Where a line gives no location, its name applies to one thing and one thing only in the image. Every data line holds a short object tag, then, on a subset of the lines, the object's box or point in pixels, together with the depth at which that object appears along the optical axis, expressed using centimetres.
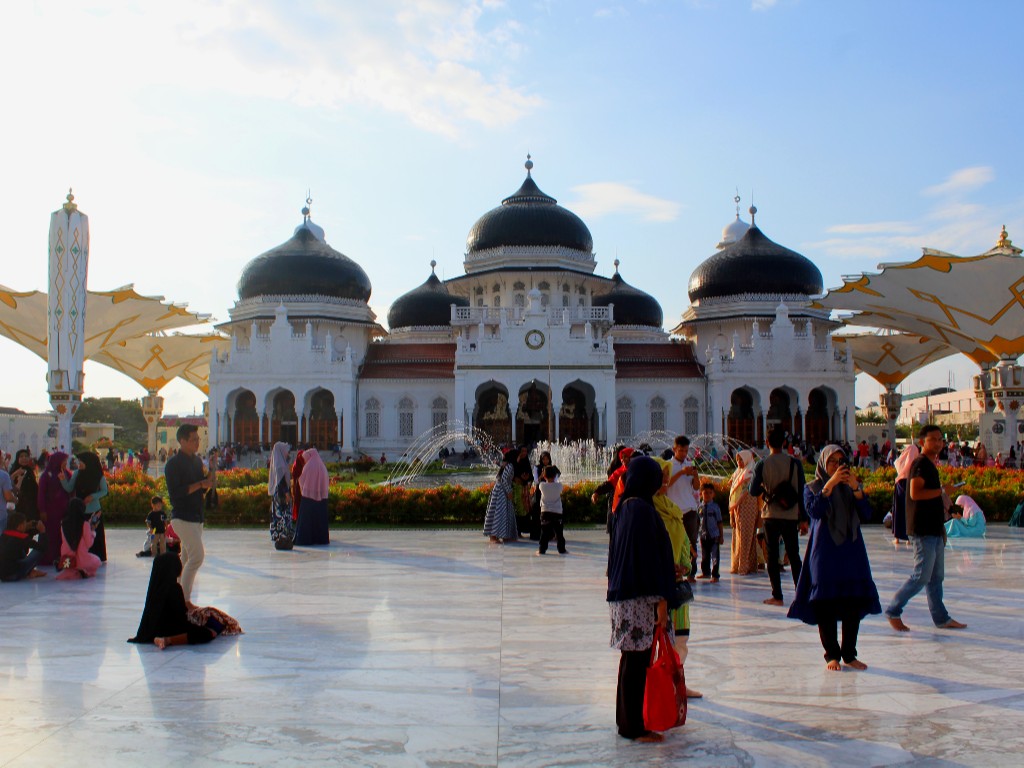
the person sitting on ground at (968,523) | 1518
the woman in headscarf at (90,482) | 1081
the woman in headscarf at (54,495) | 1094
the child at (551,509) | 1227
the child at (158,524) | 1171
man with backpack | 878
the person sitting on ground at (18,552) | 1040
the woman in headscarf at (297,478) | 1406
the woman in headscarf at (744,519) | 1060
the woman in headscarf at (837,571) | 645
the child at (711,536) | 1027
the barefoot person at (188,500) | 780
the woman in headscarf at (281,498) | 1305
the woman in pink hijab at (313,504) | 1371
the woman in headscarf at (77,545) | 1061
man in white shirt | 937
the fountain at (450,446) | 3700
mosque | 4066
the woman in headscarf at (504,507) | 1393
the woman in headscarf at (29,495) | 1086
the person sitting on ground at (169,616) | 721
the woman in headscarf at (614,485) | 601
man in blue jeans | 765
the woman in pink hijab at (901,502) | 809
